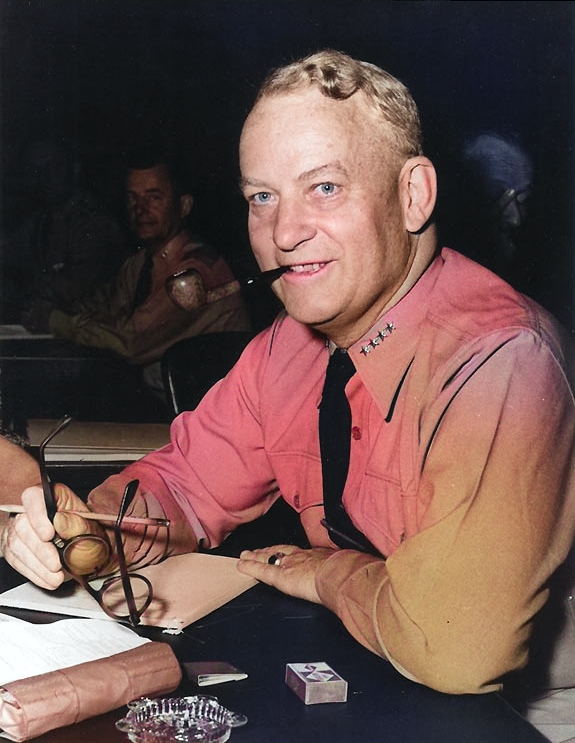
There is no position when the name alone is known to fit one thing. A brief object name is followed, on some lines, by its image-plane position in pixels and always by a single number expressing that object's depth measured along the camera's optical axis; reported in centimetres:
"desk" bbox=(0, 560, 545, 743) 146
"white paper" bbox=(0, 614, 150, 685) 162
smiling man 162
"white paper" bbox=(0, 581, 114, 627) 184
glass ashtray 145
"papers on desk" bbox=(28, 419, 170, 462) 210
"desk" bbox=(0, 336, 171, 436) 212
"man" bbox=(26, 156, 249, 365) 202
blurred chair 202
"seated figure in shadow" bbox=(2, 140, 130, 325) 210
